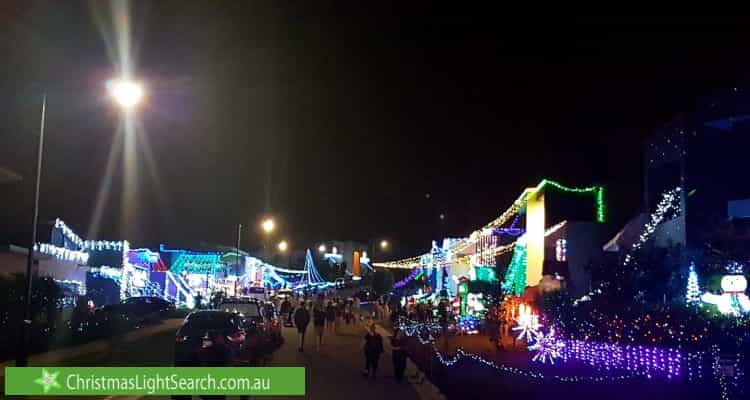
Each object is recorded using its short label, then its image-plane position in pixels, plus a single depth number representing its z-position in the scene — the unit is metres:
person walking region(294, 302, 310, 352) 25.36
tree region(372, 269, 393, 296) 86.81
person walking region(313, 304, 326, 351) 25.48
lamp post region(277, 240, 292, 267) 127.66
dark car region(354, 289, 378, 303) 66.33
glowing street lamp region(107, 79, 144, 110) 14.82
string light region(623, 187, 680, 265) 27.35
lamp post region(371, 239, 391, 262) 99.54
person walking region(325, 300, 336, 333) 32.94
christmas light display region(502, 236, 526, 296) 41.50
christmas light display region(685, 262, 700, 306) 24.00
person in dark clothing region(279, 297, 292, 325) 39.09
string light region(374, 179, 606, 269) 36.34
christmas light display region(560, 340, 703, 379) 14.02
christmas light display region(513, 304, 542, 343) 27.62
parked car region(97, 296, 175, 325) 32.04
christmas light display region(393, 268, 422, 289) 88.01
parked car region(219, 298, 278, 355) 18.02
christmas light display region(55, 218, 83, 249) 36.68
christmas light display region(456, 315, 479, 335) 37.95
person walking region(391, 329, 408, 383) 17.02
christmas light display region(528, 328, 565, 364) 23.30
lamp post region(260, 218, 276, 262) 41.57
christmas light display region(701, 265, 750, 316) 22.14
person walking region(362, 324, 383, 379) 17.23
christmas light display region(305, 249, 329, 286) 95.88
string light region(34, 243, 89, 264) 32.00
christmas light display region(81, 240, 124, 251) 43.44
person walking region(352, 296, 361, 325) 44.07
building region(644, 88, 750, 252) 25.19
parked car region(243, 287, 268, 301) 42.96
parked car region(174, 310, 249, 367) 15.61
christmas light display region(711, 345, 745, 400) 12.02
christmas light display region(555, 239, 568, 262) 34.53
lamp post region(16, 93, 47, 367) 14.27
